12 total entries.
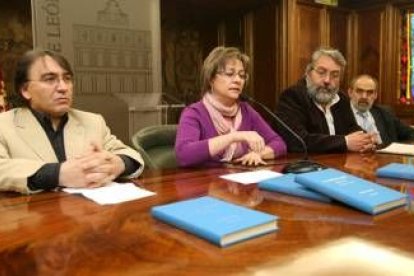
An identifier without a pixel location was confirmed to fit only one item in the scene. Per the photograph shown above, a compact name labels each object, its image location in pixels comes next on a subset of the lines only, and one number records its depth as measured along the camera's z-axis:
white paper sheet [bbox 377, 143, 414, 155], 2.09
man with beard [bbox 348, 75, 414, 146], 3.38
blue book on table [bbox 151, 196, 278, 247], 0.80
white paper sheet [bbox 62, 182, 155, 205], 1.18
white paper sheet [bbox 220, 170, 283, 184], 1.41
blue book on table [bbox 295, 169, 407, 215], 1.02
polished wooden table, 0.71
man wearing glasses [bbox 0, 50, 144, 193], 1.32
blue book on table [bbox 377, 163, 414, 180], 1.41
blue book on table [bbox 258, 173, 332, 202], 1.14
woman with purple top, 1.80
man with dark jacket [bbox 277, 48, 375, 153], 2.51
